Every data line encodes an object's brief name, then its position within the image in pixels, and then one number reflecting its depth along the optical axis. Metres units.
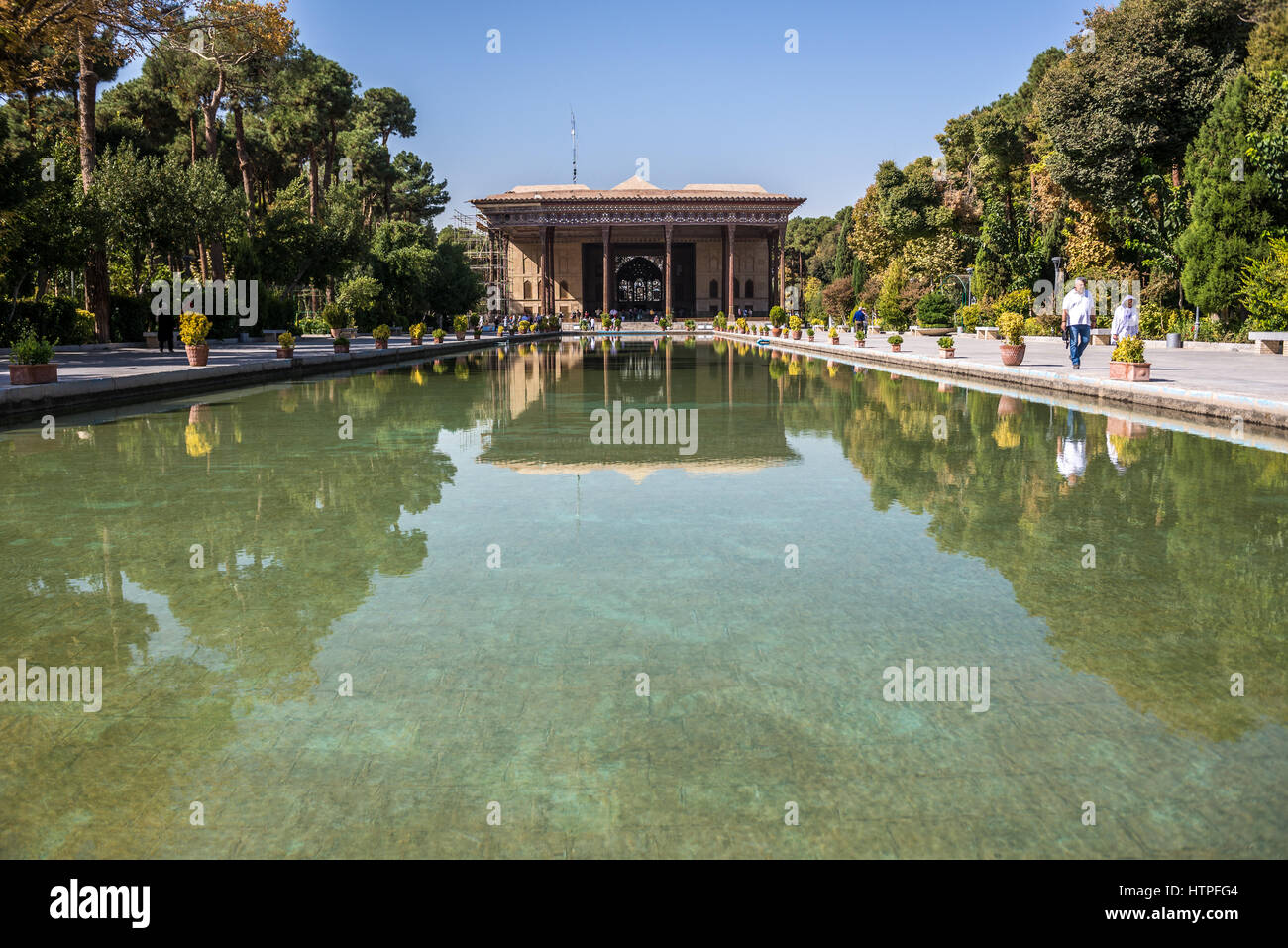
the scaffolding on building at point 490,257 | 70.19
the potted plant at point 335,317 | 33.06
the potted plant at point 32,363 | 14.59
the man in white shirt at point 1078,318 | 18.45
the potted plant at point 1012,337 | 19.23
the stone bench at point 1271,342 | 24.91
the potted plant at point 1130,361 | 15.37
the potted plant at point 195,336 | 19.97
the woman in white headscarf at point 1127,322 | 16.73
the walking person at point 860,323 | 32.77
